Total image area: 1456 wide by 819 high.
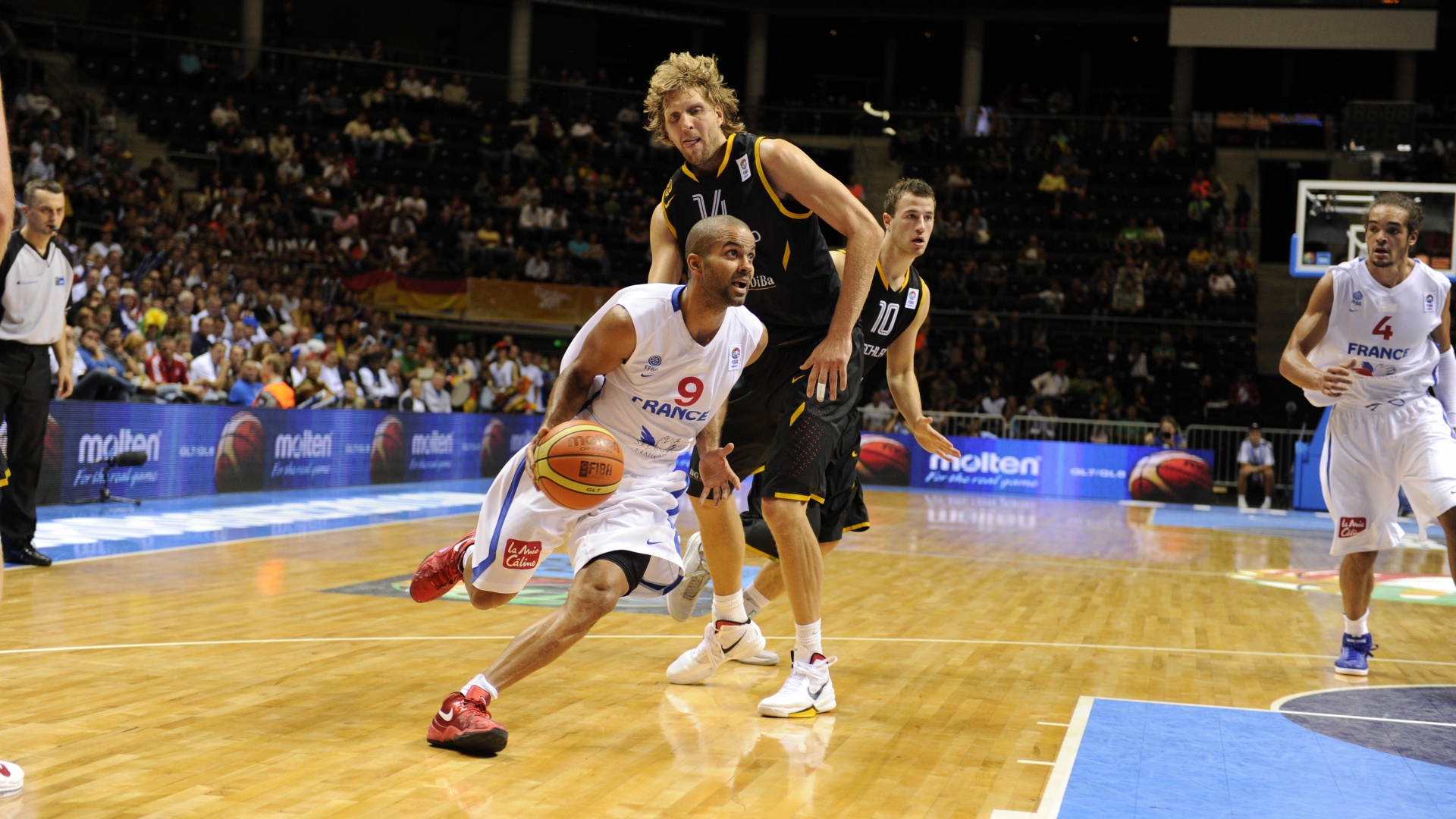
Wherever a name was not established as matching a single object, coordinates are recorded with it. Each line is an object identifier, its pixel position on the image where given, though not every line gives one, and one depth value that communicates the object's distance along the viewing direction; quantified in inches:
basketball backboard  670.5
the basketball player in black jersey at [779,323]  174.4
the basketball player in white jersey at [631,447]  152.7
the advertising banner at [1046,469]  747.4
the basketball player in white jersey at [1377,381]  221.5
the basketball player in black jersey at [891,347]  208.8
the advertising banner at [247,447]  422.0
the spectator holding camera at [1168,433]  759.1
